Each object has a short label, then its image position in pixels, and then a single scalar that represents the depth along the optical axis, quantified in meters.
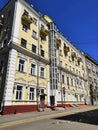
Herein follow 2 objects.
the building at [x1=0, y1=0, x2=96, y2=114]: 14.10
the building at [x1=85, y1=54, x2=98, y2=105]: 34.52
